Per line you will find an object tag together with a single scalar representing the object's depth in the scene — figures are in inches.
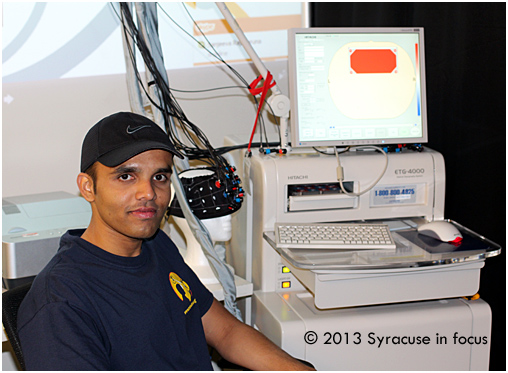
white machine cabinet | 63.6
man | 40.9
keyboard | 65.4
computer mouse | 67.4
